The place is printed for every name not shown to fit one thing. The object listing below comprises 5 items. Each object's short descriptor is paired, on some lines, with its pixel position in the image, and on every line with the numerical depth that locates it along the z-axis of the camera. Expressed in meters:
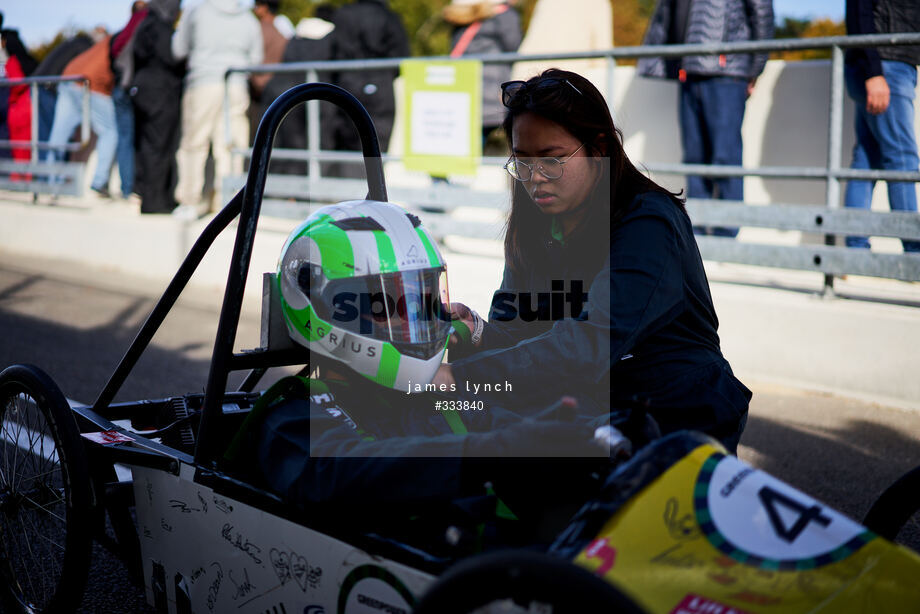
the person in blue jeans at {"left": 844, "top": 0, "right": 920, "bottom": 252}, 5.41
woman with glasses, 2.44
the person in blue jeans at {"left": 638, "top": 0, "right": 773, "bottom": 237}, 6.24
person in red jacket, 12.15
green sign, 7.16
